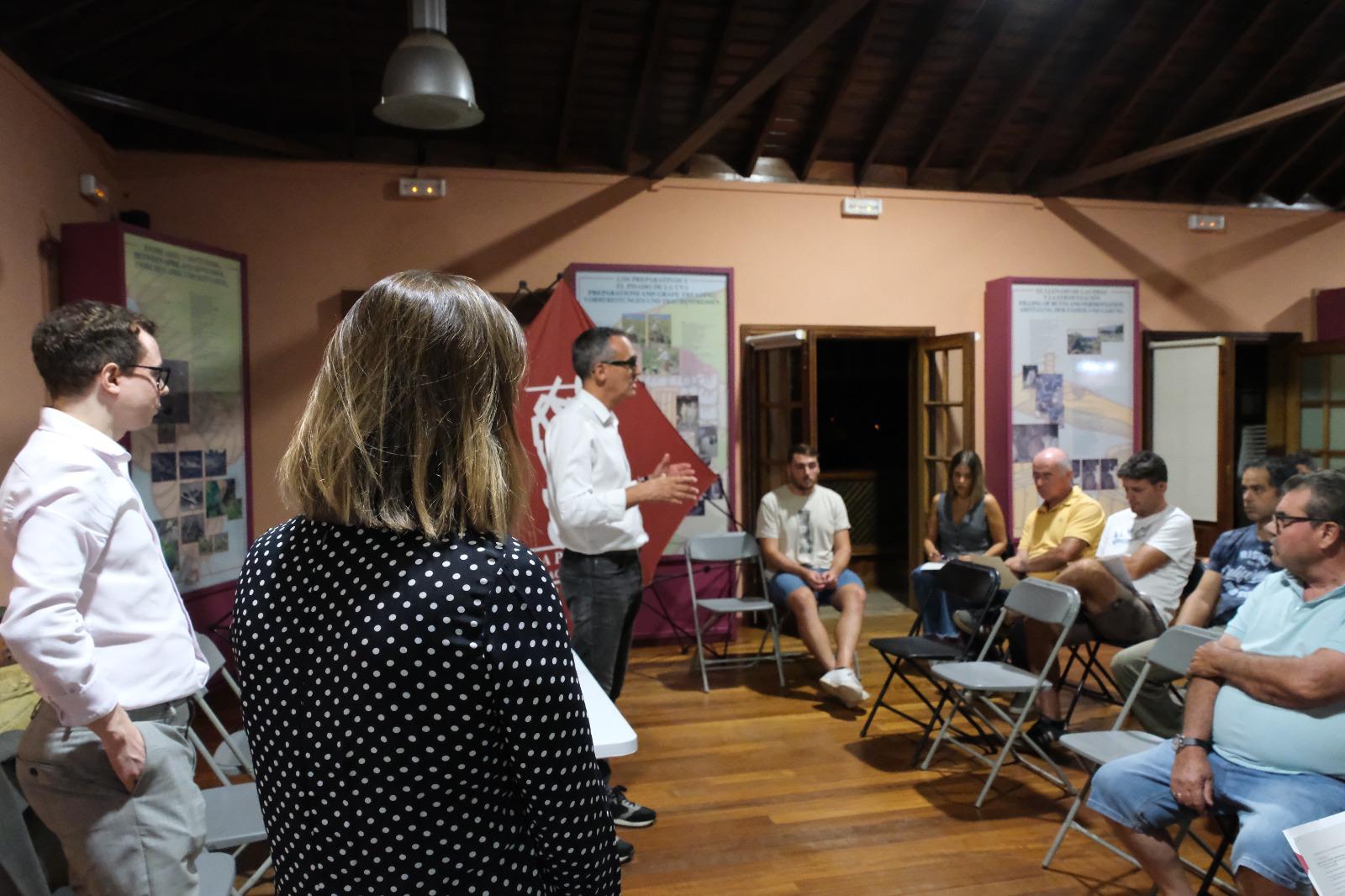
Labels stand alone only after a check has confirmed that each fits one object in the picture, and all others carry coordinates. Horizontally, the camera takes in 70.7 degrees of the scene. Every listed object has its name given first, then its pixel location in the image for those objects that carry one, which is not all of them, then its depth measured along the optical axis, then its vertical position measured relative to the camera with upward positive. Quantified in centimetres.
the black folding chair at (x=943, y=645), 435 -103
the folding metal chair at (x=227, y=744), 303 -104
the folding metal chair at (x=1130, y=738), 308 -105
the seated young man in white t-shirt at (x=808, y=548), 550 -73
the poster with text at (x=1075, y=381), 715 +36
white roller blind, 717 +6
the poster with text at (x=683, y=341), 660 +63
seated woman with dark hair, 589 -57
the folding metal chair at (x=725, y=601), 566 -105
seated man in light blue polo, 243 -83
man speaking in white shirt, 334 -25
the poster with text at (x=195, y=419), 493 +8
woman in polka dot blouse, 95 -22
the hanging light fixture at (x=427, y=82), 407 +151
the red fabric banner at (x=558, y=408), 557 +8
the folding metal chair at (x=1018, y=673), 378 -103
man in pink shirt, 175 -39
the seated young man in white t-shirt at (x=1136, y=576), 430 -69
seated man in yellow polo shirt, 498 -53
